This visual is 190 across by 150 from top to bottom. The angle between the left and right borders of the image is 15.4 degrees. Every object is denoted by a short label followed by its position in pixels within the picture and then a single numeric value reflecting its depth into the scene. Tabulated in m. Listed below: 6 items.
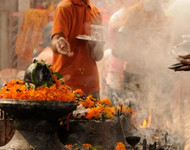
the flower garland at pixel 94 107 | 9.54
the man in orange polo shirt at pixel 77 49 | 10.04
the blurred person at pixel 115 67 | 13.19
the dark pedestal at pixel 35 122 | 8.19
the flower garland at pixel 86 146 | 8.99
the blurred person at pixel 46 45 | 15.45
